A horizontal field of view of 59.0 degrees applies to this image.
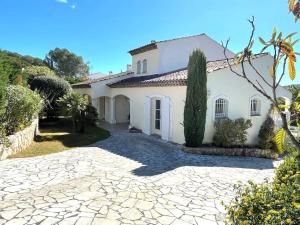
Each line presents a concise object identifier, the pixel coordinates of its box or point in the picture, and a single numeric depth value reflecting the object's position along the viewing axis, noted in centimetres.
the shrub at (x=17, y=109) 1408
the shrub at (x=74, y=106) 1988
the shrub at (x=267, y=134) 1769
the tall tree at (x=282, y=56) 284
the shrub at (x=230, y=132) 1628
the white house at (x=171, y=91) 1715
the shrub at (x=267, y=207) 411
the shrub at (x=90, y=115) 2100
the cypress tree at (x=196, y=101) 1562
